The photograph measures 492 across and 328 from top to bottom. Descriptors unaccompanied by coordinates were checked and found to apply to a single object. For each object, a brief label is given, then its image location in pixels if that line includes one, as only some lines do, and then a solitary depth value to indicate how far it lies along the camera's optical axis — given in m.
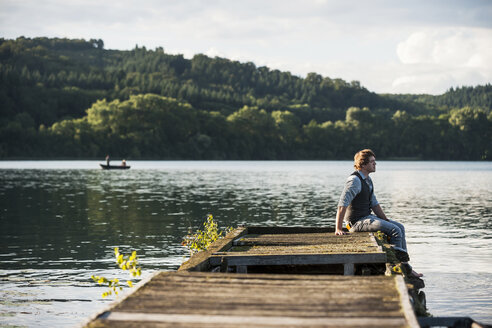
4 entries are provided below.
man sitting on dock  11.05
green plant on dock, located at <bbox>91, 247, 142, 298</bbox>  7.80
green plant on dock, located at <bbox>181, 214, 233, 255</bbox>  12.15
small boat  86.75
